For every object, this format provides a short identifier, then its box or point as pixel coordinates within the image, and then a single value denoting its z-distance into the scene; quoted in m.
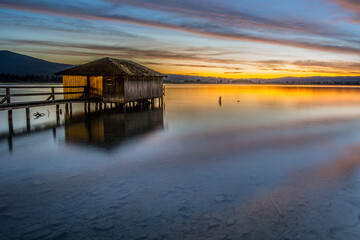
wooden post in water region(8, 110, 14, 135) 16.90
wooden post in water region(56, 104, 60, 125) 19.96
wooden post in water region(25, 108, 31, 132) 17.36
